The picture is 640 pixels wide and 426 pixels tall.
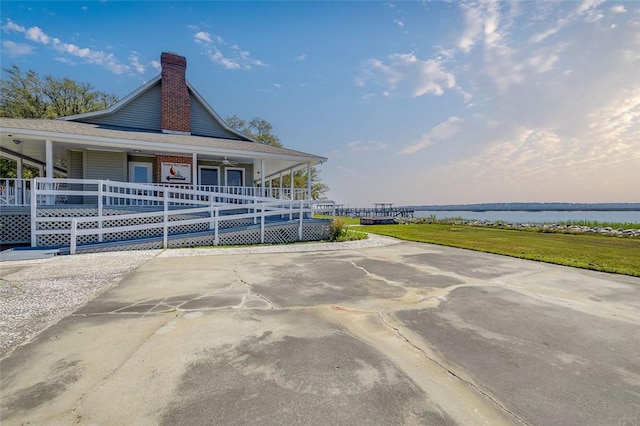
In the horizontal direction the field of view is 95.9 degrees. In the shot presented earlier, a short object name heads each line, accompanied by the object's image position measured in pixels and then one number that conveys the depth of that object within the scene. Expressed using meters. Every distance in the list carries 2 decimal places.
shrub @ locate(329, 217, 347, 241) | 12.88
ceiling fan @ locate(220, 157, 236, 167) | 14.90
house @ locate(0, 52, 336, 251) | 9.59
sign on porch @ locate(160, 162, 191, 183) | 13.70
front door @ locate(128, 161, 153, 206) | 14.41
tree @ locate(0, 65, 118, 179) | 24.03
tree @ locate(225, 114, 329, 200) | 35.91
